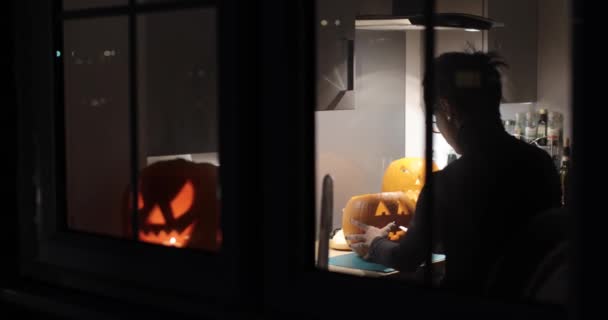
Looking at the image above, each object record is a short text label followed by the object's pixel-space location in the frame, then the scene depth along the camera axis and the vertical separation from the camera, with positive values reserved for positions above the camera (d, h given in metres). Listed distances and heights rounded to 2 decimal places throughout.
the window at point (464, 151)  1.58 -0.12
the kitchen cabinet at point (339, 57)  2.68 +0.21
